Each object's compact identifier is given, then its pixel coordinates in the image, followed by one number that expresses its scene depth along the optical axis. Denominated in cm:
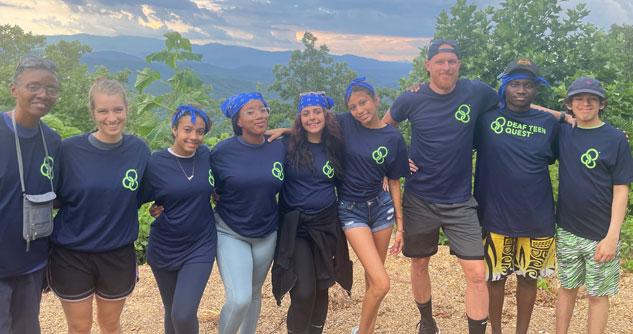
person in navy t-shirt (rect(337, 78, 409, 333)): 408
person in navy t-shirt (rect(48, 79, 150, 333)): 326
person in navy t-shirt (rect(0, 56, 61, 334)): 302
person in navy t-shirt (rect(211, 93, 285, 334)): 377
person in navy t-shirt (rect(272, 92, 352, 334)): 398
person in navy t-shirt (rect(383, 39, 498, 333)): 416
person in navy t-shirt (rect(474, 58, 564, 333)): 403
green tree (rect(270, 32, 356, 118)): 4116
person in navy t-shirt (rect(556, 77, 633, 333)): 378
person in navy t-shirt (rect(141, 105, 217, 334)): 356
